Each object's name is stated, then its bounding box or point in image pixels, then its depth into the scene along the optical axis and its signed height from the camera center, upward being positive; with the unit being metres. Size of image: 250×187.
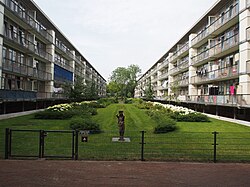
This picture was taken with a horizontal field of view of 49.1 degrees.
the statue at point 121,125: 14.14 -1.51
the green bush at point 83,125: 17.72 -1.93
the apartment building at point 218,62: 25.34 +4.57
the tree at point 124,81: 118.88 +6.54
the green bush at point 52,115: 25.58 -1.89
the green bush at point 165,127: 18.11 -2.04
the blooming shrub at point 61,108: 28.50 -1.39
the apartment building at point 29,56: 27.86 +5.31
